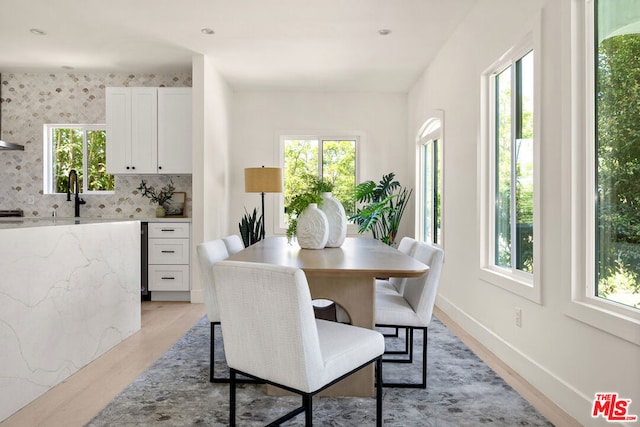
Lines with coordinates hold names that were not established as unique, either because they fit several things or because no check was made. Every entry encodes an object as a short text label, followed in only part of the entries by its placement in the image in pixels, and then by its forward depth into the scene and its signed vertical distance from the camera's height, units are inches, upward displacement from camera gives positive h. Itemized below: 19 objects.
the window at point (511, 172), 104.2 +11.3
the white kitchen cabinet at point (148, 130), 198.7 +37.4
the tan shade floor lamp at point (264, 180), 205.9 +15.9
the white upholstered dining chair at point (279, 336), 57.9 -16.2
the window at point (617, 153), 73.1 +10.3
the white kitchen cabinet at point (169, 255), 191.2 -16.6
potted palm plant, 220.5 +4.0
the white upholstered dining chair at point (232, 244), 114.2 -7.4
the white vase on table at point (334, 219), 110.3 -0.9
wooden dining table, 77.4 -12.3
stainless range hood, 192.5 +30.3
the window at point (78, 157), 217.3 +28.1
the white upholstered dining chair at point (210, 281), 93.6 -13.5
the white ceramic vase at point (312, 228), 104.3 -2.9
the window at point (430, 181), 194.3 +15.8
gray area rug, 81.7 -36.6
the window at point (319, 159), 246.2 +30.4
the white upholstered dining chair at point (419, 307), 90.8 -19.0
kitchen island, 84.7 -19.1
